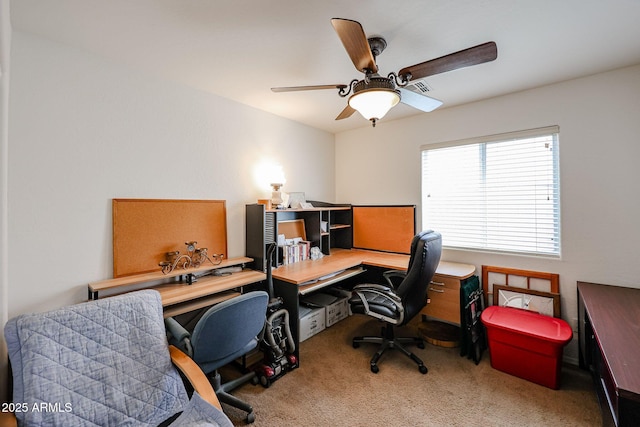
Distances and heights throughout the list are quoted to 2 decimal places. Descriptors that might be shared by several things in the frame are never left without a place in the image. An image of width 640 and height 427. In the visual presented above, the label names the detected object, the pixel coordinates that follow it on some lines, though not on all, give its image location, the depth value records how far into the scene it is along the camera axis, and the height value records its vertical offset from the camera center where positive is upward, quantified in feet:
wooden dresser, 3.37 -2.24
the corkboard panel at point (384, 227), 10.73 -0.64
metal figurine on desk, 6.98 -1.22
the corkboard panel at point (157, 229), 6.47 -0.38
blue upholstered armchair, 3.76 -2.43
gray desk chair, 4.92 -2.35
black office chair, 6.76 -2.40
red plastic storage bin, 6.48 -3.41
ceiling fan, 4.28 +2.69
